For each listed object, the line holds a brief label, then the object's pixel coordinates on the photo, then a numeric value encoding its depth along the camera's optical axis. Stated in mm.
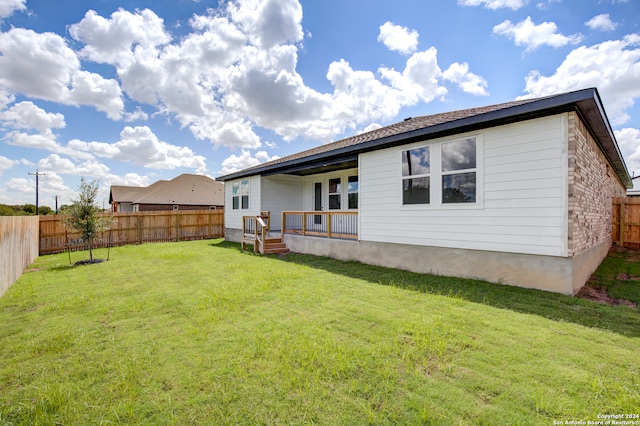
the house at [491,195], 4938
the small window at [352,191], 10834
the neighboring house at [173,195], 28308
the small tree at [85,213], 9234
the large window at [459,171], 6031
